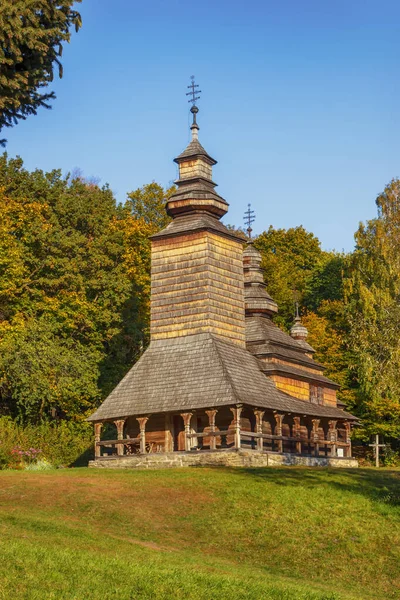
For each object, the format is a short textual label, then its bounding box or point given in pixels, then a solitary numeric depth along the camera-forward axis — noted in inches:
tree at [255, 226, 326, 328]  2787.9
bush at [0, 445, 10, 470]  1445.7
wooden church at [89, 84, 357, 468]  1461.6
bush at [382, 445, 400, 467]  2132.1
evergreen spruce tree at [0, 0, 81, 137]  718.5
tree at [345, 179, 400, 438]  2092.8
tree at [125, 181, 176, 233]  2522.1
